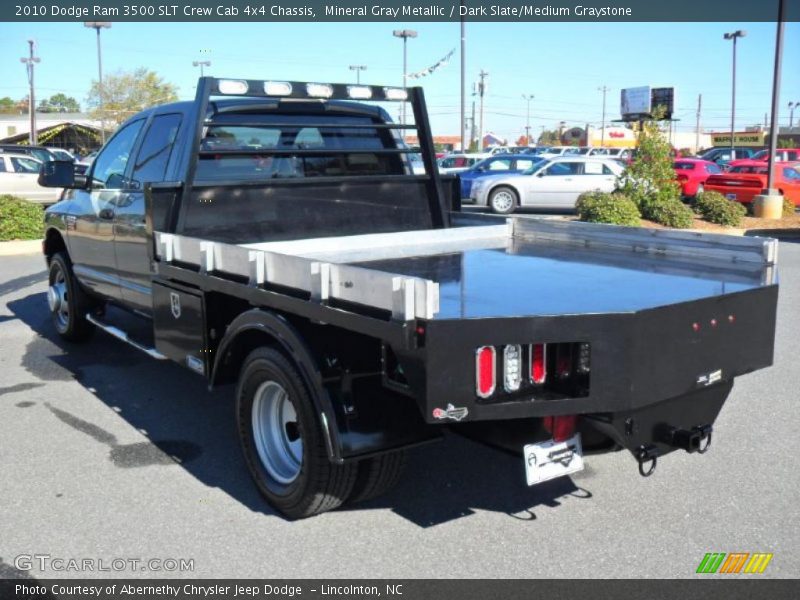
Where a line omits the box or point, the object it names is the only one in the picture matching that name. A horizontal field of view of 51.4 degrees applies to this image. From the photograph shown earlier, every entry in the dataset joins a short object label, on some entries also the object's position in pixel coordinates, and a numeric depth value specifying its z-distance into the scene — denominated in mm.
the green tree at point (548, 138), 113119
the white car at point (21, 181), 23219
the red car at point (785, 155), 36044
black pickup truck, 3244
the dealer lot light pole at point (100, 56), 52656
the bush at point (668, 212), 18031
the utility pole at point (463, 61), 30000
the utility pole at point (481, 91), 62094
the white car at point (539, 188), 22703
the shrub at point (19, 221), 15984
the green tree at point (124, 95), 58906
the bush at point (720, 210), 19016
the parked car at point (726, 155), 37812
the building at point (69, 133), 63375
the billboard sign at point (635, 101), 52844
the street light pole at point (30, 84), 50875
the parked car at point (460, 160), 31769
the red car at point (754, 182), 23273
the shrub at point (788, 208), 22375
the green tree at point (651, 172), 18219
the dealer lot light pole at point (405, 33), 45531
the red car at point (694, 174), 26516
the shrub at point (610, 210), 16336
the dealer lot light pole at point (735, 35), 54550
